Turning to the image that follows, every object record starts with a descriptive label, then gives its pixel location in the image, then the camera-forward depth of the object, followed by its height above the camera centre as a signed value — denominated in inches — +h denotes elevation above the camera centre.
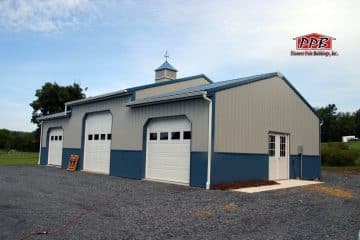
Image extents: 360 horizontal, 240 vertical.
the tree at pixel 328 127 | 3102.9 +248.5
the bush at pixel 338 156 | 1184.2 +3.2
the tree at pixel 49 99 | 2052.2 +278.3
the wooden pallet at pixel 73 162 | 857.7 -26.9
